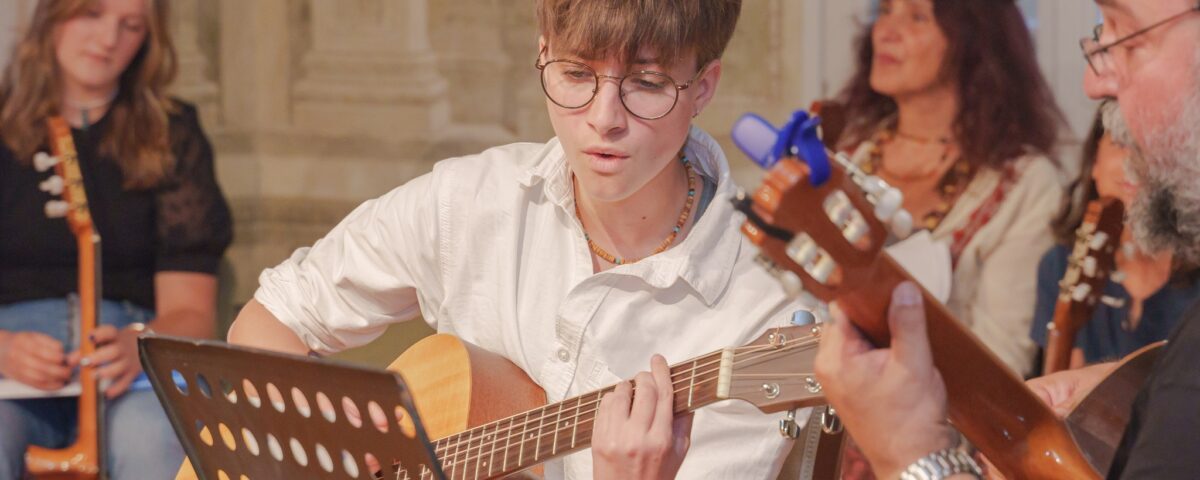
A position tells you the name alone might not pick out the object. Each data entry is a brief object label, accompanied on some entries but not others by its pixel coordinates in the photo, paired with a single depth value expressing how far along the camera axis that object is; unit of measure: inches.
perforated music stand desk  76.8
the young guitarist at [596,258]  86.0
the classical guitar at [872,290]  69.2
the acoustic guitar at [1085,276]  113.5
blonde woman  121.0
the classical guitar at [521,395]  81.0
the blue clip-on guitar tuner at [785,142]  69.0
